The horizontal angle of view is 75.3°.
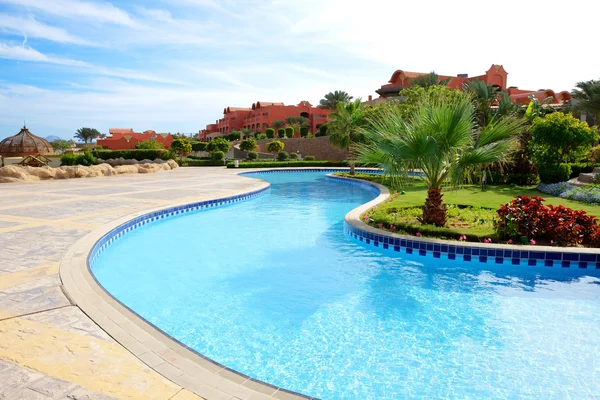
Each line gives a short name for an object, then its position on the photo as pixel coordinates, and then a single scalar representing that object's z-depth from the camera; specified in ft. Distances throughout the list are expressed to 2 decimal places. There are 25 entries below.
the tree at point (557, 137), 52.85
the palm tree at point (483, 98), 82.99
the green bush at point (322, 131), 169.38
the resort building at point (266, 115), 227.81
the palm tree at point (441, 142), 26.94
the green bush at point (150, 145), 142.72
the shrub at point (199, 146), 168.18
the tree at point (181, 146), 131.75
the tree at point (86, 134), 355.56
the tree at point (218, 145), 138.21
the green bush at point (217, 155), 133.39
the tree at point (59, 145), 299.34
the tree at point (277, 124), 216.37
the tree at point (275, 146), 137.39
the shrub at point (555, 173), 53.88
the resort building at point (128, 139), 215.31
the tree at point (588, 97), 106.42
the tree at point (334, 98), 209.26
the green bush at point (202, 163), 132.46
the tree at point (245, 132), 229.04
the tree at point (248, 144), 146.51
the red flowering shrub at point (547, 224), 25.84
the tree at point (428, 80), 139.79
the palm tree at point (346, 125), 84.07
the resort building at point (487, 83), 153.38
